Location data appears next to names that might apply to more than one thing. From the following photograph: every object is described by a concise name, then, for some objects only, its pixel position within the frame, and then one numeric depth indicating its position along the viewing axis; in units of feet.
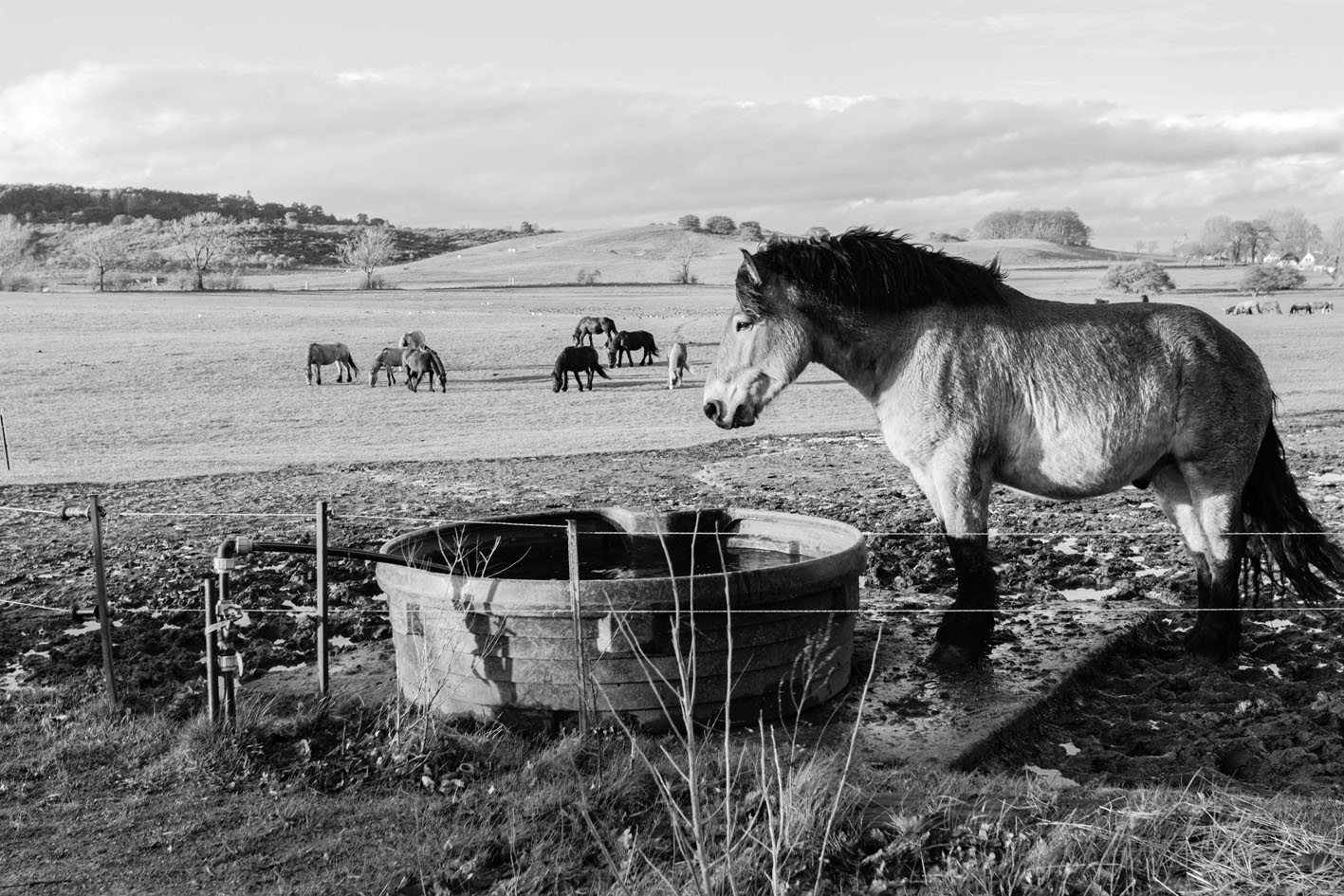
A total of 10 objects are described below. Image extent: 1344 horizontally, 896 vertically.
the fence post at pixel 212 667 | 16.94
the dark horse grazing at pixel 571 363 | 99.86
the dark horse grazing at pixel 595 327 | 131.40
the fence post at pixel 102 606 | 18.22
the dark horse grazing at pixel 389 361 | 107.24
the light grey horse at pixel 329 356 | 105.29
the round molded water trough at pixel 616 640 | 17.69
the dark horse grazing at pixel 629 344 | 122.31
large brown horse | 20.79
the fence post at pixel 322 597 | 18.06
